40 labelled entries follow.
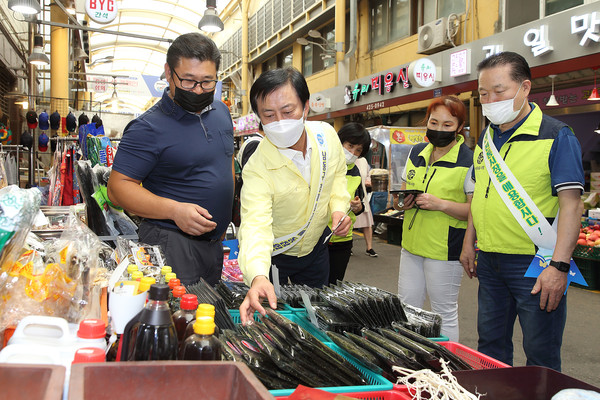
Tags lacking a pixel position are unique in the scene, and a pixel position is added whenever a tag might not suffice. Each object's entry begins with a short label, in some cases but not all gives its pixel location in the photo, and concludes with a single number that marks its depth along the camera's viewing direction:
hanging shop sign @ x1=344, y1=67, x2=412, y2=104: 9.41
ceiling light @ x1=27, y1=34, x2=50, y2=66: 9.79
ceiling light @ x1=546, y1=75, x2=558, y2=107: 7.52
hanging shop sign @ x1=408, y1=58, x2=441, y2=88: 8.55
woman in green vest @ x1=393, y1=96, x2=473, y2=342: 2.81
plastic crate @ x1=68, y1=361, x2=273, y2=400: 0.71
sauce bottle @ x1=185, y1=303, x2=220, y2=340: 0.89
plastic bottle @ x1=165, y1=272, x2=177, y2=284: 1.40
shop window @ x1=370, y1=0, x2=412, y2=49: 10.82
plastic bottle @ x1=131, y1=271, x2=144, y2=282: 1.29
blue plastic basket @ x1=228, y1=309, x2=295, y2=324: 1.67
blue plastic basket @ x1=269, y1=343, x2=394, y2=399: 1.11
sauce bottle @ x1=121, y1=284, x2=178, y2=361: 0.88
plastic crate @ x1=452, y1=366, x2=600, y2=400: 1.18
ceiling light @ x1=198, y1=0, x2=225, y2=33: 8.88
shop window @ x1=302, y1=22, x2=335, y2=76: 13.93
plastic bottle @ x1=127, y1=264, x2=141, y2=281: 1.42
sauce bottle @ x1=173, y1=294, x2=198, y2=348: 1.06
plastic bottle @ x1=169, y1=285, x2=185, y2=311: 1.24
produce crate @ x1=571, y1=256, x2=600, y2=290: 5.74
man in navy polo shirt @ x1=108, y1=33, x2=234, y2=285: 2.20
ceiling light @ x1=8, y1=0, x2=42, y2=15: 6.80
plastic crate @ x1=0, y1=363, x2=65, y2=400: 0.66
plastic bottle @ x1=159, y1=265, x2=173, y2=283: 1.47
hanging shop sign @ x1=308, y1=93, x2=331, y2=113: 12.63
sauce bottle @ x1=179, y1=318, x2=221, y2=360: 0.88
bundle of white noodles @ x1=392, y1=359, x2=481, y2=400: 1.10
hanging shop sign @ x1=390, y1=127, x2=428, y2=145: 9.52
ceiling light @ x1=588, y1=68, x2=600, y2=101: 7.02
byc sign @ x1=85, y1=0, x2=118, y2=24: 8.05
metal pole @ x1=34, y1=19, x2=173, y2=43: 8.38
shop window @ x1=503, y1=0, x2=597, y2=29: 7.16
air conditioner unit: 8.94
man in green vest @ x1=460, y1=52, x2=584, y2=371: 2.03
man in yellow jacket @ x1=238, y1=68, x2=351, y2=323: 1.93
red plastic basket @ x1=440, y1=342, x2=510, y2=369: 1.41
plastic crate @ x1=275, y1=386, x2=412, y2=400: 1.14
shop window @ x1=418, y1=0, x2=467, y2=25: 9.32
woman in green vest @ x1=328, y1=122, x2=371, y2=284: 3.80
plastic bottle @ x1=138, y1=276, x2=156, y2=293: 1.18
